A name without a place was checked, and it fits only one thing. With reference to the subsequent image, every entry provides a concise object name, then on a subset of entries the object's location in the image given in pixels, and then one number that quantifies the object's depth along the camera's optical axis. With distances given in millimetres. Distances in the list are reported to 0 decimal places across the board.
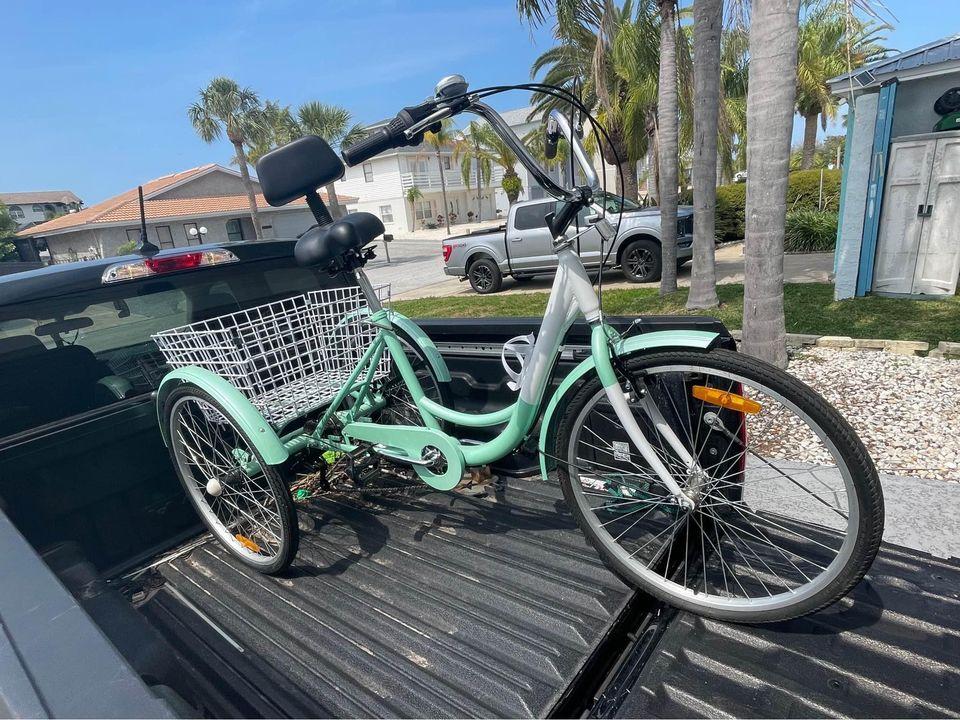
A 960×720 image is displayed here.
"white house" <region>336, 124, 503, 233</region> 43156
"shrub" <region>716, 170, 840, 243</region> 13758
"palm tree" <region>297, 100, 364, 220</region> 30344
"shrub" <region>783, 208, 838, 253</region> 11508
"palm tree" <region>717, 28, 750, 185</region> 20202
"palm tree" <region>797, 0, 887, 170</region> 18234
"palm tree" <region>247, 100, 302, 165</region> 31559
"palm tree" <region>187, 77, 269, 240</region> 29625
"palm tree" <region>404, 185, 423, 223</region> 41969
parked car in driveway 10766
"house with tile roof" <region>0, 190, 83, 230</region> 69312
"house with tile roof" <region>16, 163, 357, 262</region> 30203
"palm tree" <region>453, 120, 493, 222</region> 35719
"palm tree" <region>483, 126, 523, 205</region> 32000
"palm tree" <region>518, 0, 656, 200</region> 9773
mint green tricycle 1742
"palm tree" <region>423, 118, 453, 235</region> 35519
